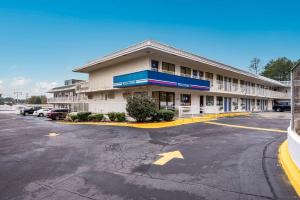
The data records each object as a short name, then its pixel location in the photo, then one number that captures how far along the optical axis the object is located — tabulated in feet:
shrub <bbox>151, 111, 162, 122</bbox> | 53.42
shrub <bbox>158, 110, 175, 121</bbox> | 53.67
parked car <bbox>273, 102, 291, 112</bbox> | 128.53
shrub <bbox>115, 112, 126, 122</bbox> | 60.36
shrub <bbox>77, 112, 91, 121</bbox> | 71.31
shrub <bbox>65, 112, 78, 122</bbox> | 72.84
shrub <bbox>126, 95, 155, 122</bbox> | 51.52
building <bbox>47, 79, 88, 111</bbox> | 91.62
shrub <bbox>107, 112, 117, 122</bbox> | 62.39
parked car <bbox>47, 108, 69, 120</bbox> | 91.35
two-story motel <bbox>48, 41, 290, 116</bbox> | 61.41
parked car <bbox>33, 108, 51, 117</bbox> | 122.11
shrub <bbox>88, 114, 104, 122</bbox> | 66.64
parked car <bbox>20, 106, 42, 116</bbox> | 139.04
